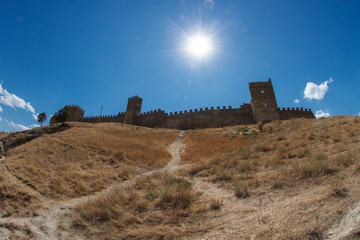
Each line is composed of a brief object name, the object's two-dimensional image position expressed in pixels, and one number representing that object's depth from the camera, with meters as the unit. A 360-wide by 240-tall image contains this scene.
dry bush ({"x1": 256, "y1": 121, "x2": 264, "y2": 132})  19.23
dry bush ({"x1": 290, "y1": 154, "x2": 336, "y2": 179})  4.60
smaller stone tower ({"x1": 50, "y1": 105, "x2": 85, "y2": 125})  47.32
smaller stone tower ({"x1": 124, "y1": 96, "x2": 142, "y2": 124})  40.00
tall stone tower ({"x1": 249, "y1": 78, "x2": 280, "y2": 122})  30.59
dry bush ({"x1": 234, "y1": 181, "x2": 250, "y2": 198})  4.63
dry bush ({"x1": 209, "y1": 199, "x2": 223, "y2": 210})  4.24
